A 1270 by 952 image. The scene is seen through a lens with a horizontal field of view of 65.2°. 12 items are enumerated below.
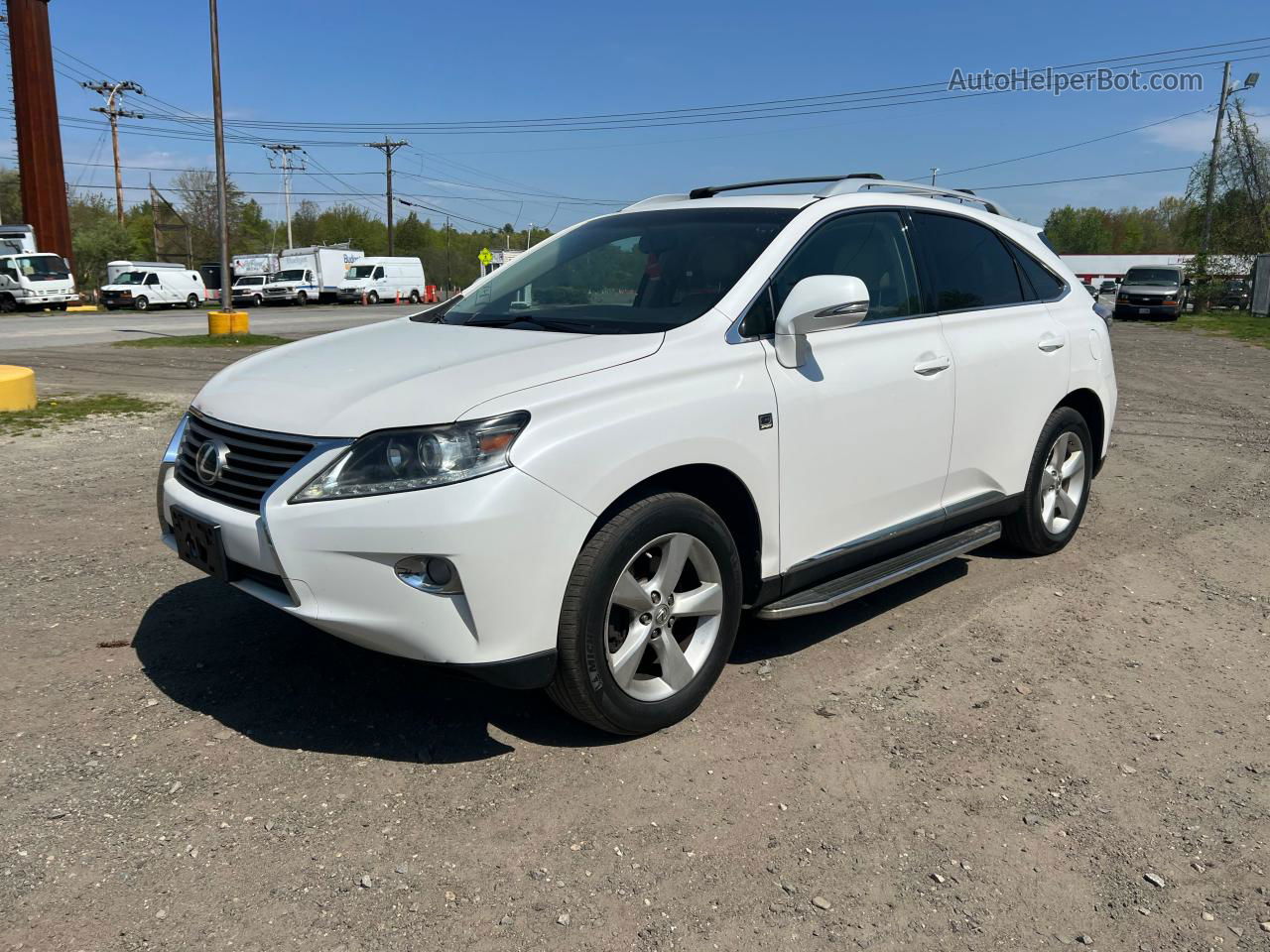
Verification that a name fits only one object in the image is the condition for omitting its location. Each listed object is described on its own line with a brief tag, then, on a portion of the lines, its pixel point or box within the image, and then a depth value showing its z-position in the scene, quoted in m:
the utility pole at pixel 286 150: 77.50
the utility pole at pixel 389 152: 62.32
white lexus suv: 2.80
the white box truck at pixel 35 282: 36.78
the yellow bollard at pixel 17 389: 9.79
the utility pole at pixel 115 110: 61.50
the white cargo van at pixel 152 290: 41.19
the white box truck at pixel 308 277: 47.81
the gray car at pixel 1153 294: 30.52
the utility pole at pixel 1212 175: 38.47
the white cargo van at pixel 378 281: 49.28
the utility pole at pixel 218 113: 22.12
